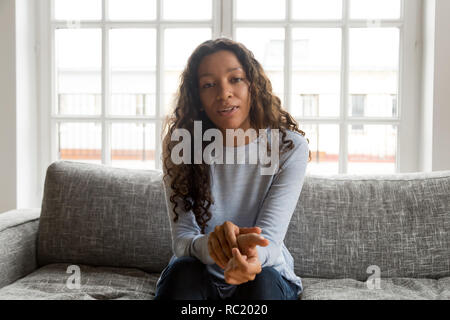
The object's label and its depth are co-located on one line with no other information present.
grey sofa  1.54
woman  1.20
